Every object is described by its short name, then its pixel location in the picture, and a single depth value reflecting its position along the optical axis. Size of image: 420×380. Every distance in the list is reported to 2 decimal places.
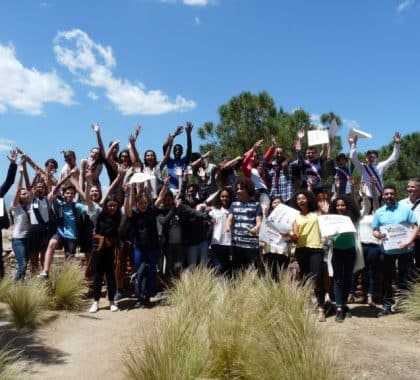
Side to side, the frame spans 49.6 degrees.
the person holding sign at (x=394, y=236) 6.29
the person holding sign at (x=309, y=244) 6.04
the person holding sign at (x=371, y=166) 7.99
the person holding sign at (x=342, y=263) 6.08
